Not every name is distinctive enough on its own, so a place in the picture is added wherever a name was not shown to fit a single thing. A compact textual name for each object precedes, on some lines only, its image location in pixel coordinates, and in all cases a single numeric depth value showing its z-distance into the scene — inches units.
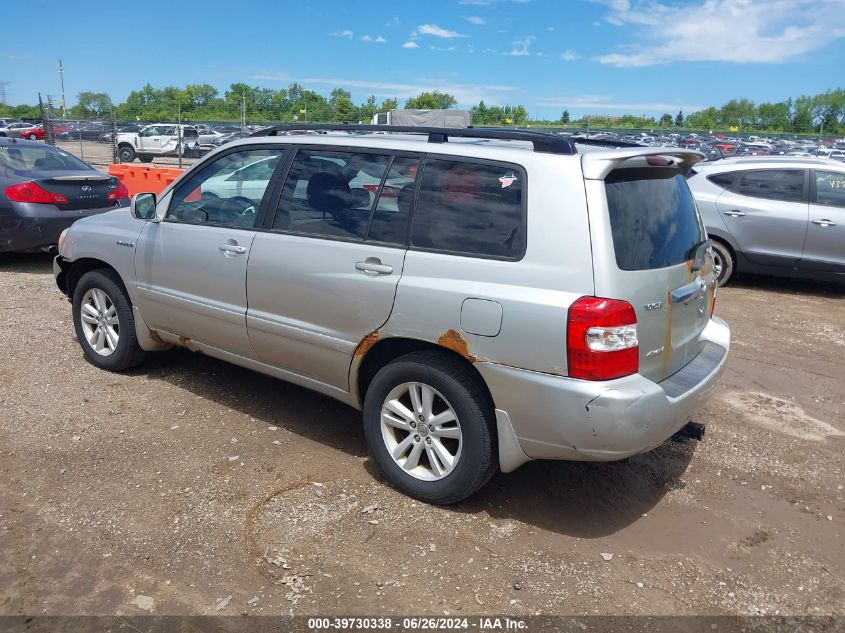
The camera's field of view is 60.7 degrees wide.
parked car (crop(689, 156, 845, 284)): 339.3
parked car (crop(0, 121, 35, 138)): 1433.3
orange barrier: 473.1
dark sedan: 326.3
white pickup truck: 1300.4
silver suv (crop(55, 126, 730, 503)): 124.2
